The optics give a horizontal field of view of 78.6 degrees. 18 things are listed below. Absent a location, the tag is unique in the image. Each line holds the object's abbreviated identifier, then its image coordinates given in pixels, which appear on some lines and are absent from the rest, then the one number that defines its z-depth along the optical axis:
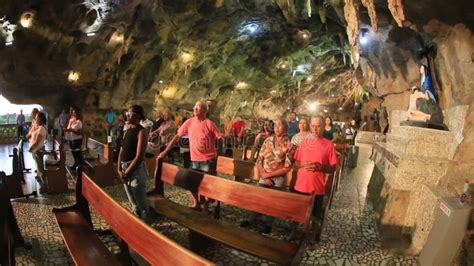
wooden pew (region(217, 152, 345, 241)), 4.50
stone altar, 4.08
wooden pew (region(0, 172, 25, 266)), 2.73
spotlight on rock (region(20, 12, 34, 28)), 10.11
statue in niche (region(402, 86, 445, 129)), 5.60
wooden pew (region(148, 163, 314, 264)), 2.89
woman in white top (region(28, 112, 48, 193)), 5.96
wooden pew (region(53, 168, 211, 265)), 1.95
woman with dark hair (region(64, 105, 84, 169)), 7.35
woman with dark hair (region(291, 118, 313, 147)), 4.64
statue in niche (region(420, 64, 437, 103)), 7.52
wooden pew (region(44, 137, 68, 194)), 5.99
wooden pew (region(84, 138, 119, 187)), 6.63
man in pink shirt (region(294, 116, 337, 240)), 3.97
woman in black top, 4.02
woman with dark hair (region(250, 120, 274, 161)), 8.26
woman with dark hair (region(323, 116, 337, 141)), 9.11
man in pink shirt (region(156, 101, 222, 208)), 4.82
